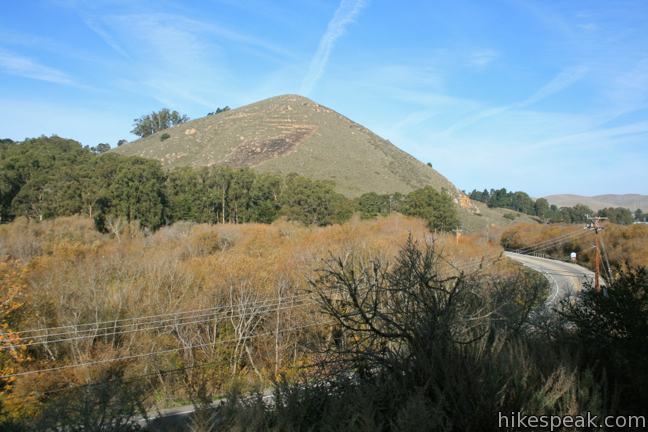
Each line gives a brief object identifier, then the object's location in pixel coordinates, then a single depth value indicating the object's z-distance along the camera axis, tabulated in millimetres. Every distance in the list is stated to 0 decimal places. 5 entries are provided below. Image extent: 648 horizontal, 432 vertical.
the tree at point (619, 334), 5711
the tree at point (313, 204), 62031
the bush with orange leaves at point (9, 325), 17375
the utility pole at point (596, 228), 26969
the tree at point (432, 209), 64438
